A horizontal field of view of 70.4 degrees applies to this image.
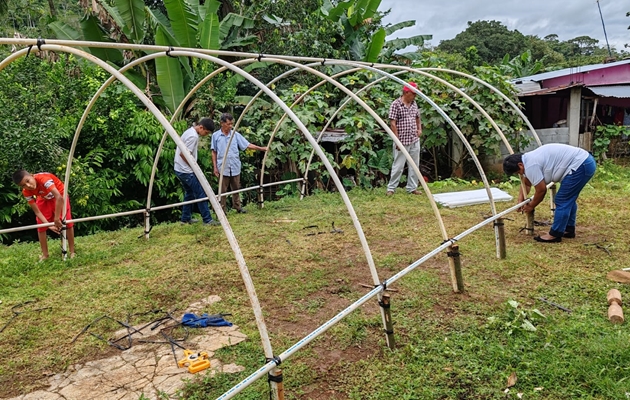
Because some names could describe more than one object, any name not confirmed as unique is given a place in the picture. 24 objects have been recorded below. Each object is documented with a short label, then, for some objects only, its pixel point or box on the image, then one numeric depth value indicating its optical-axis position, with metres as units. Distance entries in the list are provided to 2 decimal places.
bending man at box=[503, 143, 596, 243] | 5.18
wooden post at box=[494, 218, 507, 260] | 4.83
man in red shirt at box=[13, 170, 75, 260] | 5.32
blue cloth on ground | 3.93
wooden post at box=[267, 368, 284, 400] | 2.30
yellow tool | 3.20
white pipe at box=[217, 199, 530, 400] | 2.20
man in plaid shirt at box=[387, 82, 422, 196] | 8.40
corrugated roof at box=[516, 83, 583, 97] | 11.02
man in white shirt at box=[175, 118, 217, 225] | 6.83
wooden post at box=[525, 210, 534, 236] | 5.88
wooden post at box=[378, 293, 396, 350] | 3.23
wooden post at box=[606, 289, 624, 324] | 3.52
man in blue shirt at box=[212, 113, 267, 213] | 7.73
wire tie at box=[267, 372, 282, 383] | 2.30
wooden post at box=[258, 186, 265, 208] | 8.65
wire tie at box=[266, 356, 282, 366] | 2.33
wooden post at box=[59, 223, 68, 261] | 5.70
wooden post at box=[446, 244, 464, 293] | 4.02
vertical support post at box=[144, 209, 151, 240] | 6.66
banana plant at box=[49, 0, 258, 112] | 8.96
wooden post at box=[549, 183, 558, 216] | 6.43
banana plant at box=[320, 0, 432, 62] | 11.59
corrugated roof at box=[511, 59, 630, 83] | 15.33
